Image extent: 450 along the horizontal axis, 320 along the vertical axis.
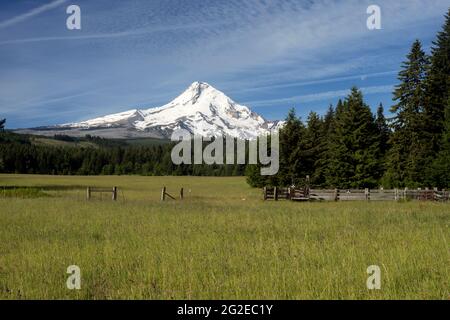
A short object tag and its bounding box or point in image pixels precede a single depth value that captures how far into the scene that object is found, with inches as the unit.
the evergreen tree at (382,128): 2151.6
